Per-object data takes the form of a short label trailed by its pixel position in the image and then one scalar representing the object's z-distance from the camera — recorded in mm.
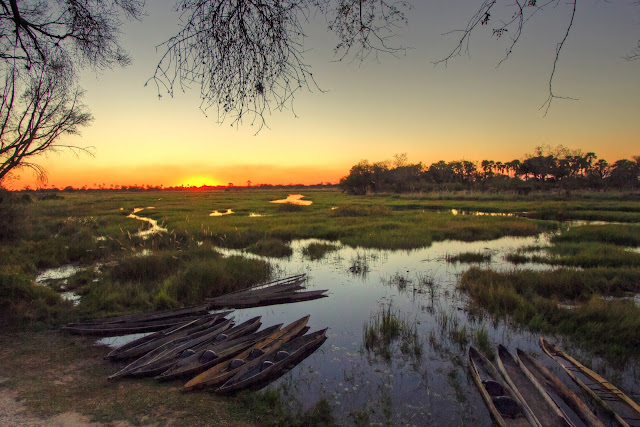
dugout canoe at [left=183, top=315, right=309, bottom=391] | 6301
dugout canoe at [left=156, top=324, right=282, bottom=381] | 6736
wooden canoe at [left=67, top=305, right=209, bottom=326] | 9677
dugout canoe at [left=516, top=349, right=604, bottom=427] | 5160
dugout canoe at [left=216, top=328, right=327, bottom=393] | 6348
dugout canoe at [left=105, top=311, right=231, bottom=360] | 7570
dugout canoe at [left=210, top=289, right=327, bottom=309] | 11672
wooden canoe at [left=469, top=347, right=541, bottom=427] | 5125
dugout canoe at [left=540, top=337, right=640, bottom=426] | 5289
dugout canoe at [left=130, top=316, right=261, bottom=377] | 6773
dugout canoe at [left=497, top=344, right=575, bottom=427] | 5117
